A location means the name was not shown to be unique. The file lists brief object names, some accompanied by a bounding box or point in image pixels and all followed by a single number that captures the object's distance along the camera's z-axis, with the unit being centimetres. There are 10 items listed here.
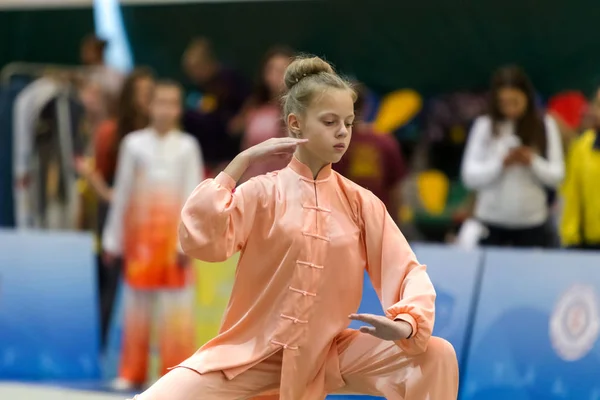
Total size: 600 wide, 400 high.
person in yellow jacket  1273
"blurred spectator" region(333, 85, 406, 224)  1352
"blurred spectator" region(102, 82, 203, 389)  1361
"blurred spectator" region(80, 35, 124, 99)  1722
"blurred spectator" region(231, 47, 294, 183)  1378
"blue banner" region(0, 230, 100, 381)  1429
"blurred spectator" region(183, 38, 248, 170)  1602
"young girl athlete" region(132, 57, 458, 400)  764
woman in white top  1275
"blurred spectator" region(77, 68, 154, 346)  1466
